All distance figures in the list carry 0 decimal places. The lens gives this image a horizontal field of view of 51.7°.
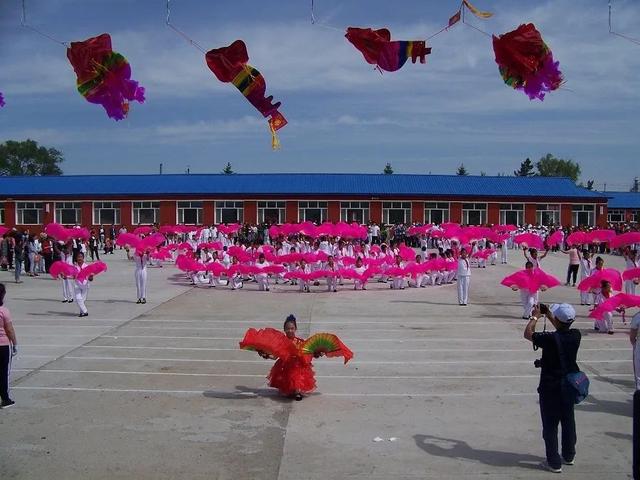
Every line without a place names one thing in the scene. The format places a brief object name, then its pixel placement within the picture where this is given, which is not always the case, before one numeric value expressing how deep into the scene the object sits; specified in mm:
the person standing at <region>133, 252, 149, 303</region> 18344
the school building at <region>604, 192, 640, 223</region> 62438
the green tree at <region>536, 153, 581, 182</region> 99500
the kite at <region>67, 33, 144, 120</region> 10469
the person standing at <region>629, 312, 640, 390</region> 7376
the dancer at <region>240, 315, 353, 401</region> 9055
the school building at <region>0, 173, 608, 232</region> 50344
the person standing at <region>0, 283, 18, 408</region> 8430
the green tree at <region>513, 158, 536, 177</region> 102750
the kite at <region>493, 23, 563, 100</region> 9875
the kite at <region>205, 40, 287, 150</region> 10203
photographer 6438
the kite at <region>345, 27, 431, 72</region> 9820
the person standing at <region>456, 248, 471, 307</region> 18672
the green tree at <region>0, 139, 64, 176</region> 92312
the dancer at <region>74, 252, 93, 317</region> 16359
